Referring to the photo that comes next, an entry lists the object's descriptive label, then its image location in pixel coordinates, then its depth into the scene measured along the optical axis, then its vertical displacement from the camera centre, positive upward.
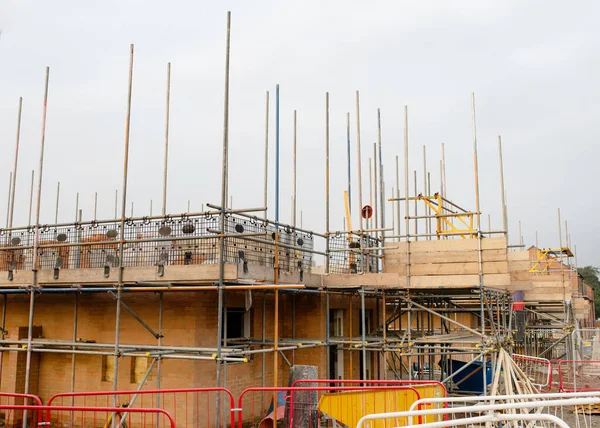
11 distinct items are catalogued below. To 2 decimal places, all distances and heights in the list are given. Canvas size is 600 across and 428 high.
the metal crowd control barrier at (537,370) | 24.50 -1.89
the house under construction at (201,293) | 12.94 +0.87
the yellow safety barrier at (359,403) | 10.24 -1.25
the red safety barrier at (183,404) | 12.86 -1.64
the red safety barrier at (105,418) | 12.93 -1.98
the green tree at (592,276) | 100.04 +8.97
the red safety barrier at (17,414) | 14.20 -2.02
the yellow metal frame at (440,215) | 16.53 +3.10
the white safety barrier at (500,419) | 4.95 -0.77
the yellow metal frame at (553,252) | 30.92 +4.00
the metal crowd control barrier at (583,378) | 22.98 -2.14
